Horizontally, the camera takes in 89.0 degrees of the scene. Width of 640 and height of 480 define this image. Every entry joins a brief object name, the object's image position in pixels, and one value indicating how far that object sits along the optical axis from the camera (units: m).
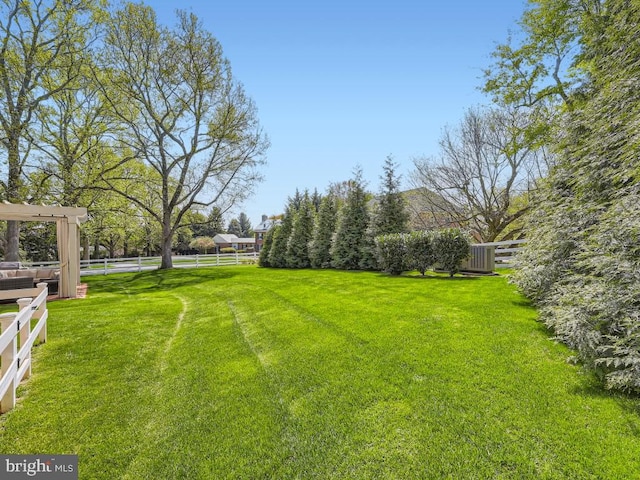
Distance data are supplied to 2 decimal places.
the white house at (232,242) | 56.75
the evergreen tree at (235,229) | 69.92
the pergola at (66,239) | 10.24
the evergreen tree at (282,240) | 20.00
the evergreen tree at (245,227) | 70.94
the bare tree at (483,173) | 19.17
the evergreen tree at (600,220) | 3.45
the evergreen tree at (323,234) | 17.62
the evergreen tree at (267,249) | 20.92
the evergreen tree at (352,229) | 15.72
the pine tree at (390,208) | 14.45
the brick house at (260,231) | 53.04
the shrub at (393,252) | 11.77
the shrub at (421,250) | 10.84
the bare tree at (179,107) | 17.34
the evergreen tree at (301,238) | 19.00
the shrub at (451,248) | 10.41
